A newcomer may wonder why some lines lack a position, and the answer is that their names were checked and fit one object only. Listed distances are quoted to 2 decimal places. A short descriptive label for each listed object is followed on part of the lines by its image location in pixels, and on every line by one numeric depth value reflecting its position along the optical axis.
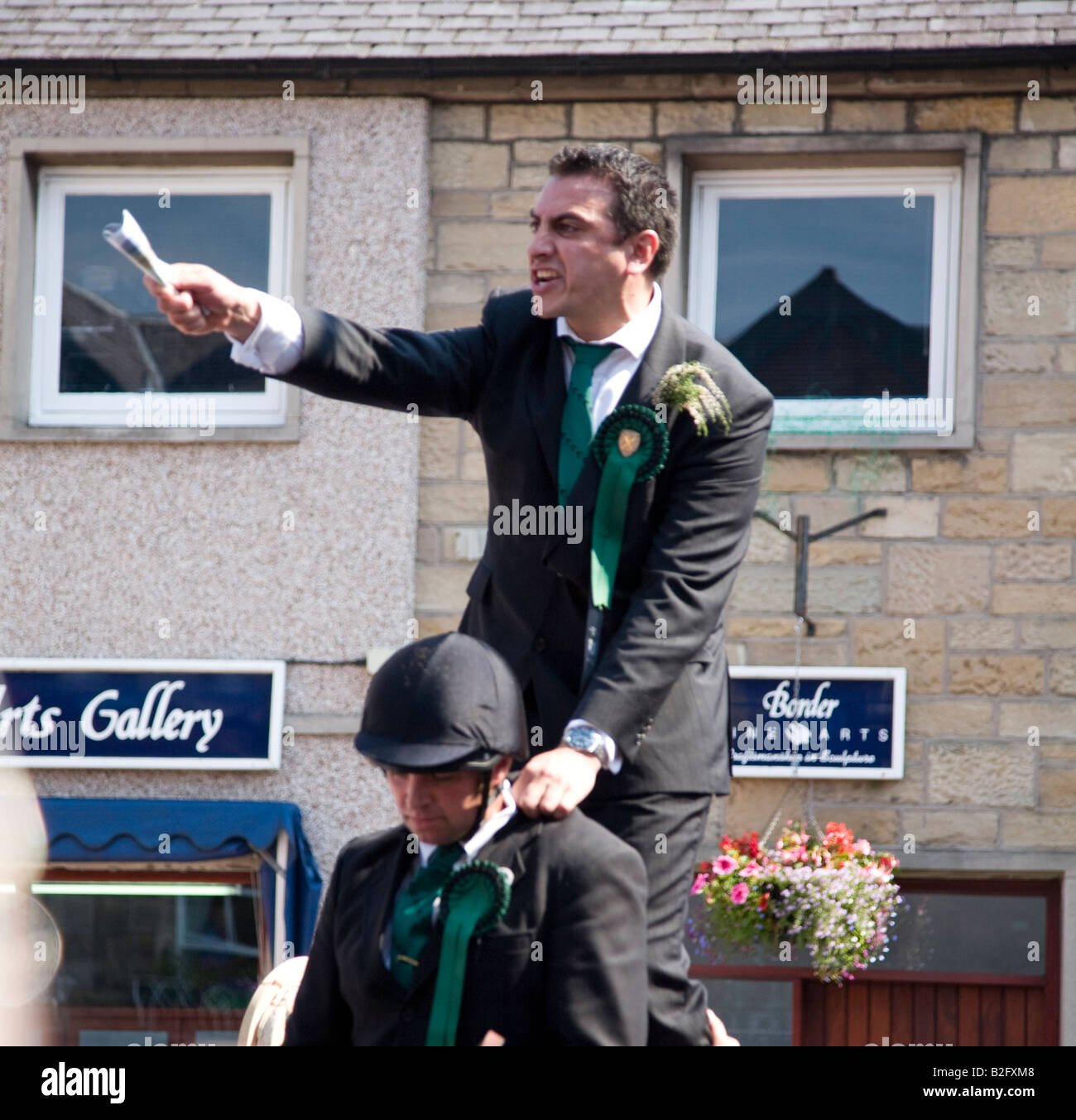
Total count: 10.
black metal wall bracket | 16.27
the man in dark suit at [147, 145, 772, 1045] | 6.05
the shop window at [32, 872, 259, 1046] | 16.98
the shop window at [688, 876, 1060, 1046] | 16.87
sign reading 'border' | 16.23
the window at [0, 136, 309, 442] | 17.12
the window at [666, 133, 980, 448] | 16.59
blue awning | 16.09
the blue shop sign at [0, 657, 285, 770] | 16.66
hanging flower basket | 15.04
